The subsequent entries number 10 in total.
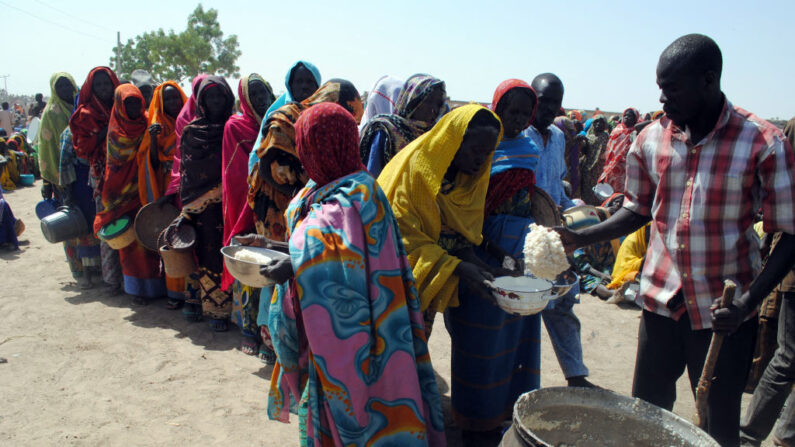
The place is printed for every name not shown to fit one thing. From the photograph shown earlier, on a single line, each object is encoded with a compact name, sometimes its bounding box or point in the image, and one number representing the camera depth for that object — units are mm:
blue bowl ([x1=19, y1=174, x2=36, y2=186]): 13797
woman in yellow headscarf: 2632
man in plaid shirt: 2061
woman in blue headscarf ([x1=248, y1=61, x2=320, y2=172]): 4582
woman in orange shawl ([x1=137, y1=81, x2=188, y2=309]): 5559
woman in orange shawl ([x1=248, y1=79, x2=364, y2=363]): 3902
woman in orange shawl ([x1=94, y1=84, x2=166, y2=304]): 5613
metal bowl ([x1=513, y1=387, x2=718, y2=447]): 2039
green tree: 35969
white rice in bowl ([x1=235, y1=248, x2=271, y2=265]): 2395
